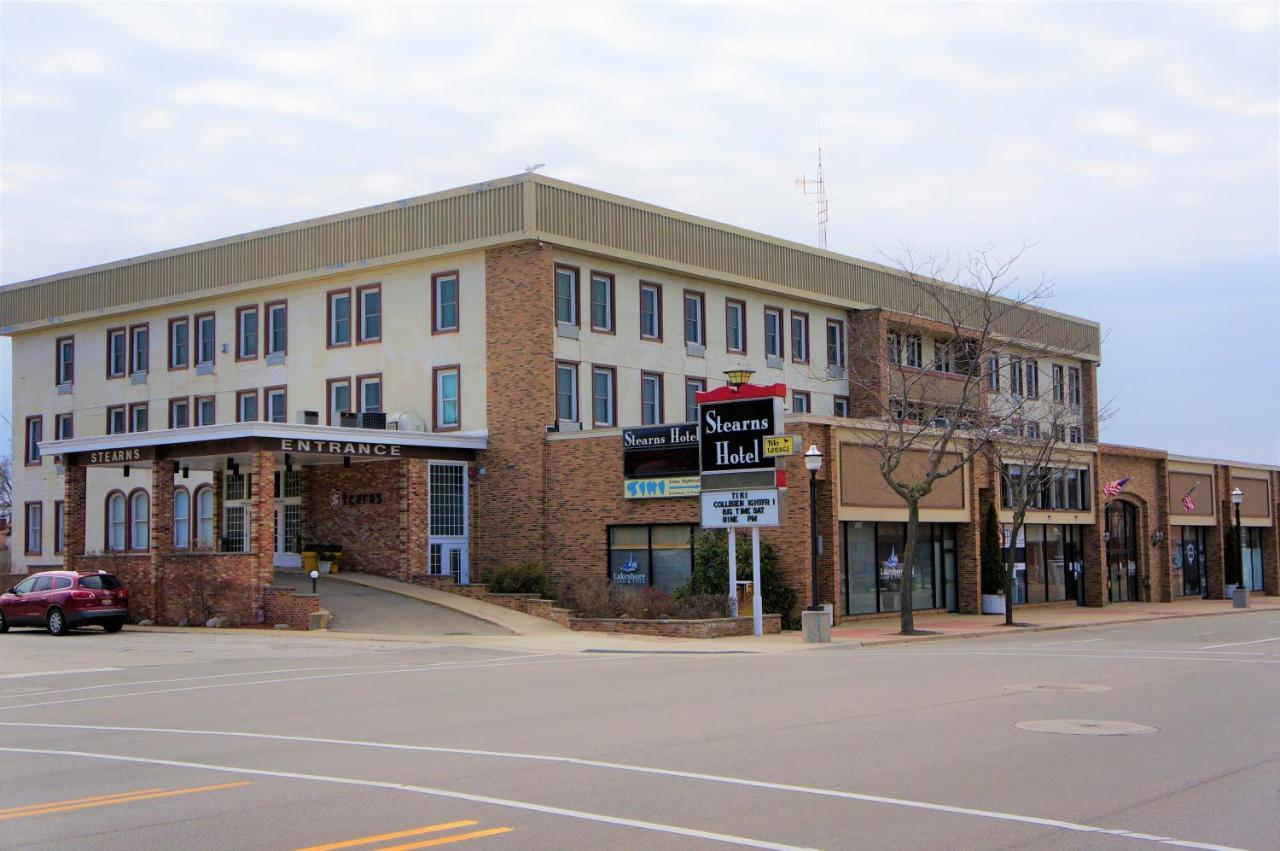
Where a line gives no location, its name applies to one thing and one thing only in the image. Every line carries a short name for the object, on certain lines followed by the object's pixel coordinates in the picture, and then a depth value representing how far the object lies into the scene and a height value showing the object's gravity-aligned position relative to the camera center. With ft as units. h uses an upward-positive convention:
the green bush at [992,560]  137.80 -4.99
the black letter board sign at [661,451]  118.83 +5.78
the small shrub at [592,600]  112.06 -6.85
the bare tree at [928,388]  111.75 +14.70
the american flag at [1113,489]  158.10 +2.20
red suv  114.52 -6.28
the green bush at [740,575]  112.37 -4.93
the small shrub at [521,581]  123.75 -5.57
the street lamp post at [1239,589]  156.46 -9.69
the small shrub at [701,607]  105.81 -7.11
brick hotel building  123.54 +12.69
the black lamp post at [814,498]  102.12 +1.19
